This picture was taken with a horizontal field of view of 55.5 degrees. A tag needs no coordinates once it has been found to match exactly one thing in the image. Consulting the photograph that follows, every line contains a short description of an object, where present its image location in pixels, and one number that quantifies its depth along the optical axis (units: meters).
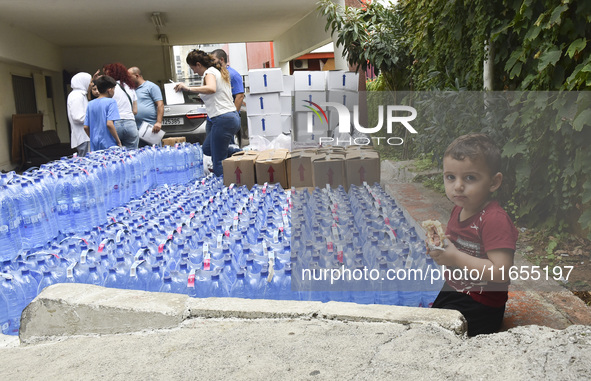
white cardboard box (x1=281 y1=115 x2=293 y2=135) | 9.74
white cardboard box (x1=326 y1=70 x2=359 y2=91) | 8.34
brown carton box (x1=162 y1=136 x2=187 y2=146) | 7.91
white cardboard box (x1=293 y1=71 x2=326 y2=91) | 8.73
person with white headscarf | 7.50
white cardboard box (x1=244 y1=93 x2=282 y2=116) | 9.68
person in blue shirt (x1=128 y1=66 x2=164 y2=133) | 8.24
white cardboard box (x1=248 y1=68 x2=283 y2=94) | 9.62
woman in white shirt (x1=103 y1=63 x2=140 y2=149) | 7.34
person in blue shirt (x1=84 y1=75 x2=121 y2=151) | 6.75
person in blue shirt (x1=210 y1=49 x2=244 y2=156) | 7.77
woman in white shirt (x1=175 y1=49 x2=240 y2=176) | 6.82
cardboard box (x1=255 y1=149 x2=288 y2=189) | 6.34
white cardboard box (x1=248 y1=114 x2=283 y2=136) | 9.69
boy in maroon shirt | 2.55
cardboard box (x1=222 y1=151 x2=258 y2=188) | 6.41
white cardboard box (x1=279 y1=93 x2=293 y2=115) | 9.71
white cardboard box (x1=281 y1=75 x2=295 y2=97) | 10.03
